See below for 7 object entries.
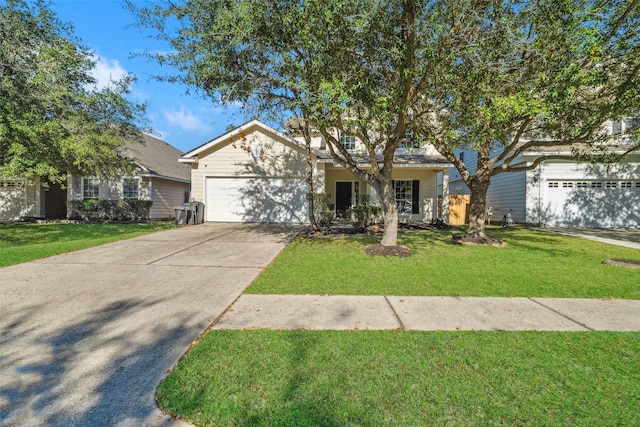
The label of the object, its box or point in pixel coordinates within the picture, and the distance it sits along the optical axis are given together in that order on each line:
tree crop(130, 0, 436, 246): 5.60
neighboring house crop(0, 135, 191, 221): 16.81
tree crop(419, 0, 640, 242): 5.45
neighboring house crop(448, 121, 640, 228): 14.10
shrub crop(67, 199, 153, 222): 16.38
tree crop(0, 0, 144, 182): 9.14
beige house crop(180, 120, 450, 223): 15.15
